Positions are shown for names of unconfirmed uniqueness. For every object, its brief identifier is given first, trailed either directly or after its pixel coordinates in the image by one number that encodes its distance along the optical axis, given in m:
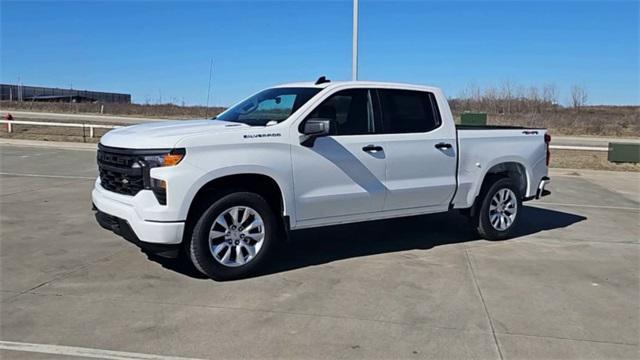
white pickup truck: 5.14
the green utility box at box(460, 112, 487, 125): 31.19
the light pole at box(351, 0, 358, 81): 13.00
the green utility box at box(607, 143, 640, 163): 19.05
